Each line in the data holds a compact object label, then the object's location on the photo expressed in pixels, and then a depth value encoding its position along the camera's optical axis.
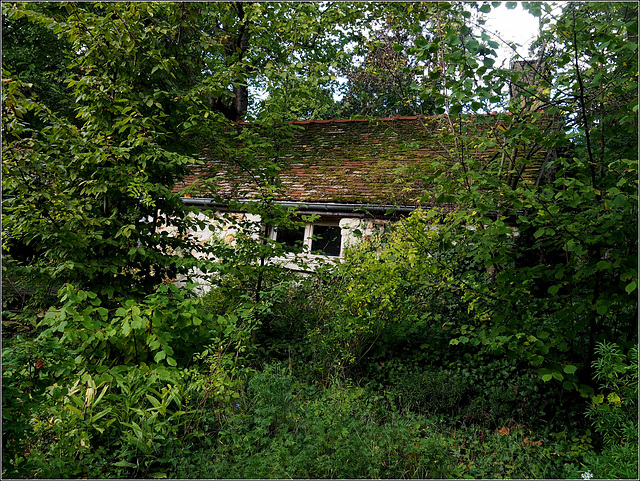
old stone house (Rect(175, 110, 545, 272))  8.09
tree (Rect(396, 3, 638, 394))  3.39
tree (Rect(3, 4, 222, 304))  3.66
